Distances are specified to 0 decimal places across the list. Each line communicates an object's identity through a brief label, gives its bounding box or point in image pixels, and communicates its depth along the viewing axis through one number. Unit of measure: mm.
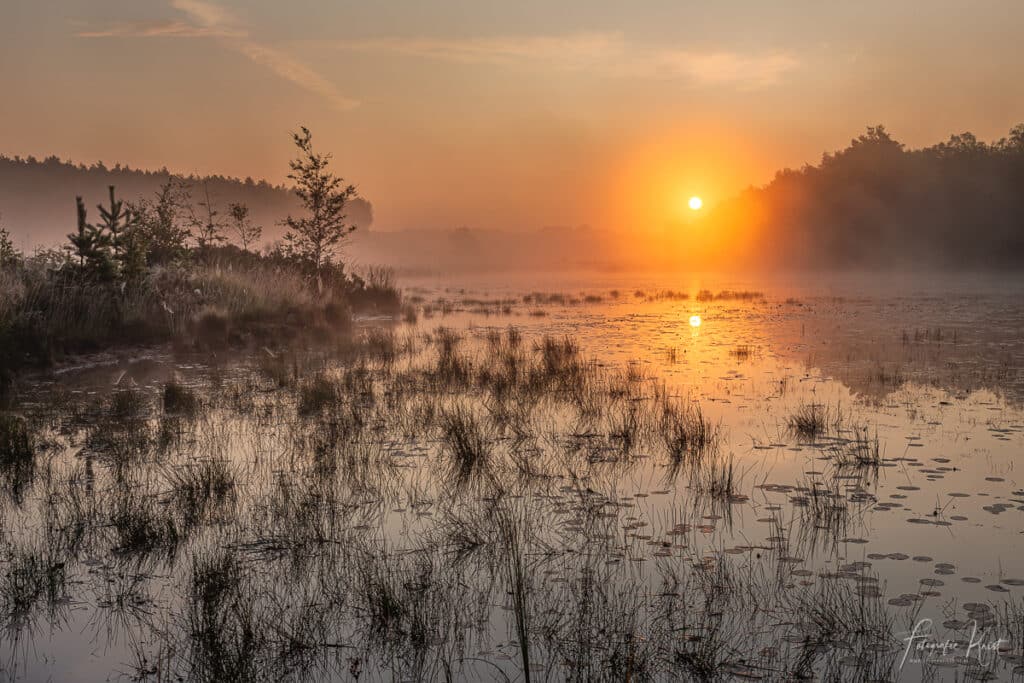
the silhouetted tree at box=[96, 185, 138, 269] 19703
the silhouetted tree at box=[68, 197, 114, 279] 19234
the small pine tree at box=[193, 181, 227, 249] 30134
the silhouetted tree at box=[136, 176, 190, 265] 25531
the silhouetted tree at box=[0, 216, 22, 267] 19719
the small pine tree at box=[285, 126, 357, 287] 30125
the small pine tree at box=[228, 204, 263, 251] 31219
